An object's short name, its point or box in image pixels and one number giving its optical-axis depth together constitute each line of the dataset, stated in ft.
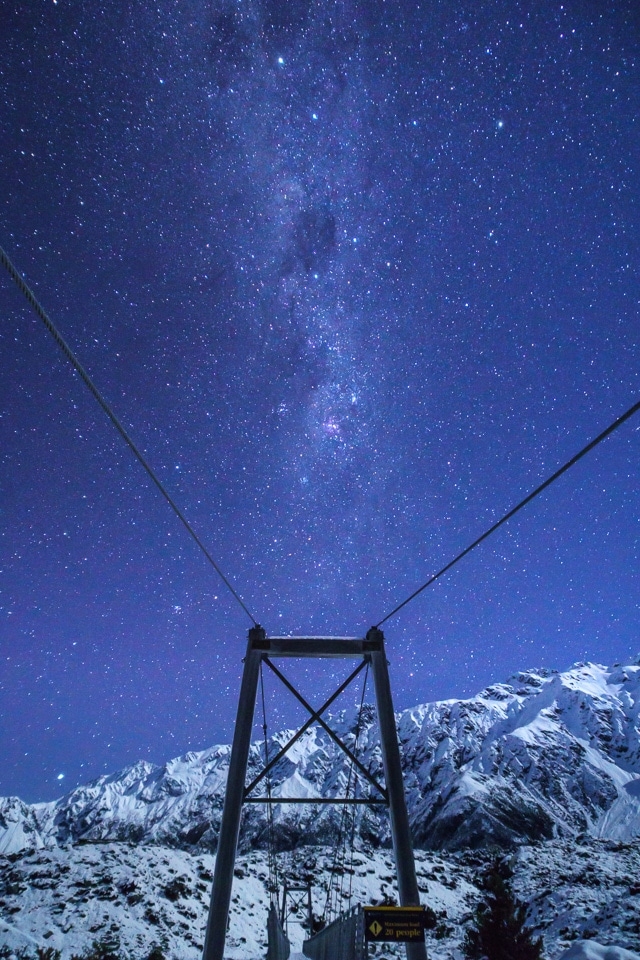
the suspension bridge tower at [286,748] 25.53
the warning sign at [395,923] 19.48
